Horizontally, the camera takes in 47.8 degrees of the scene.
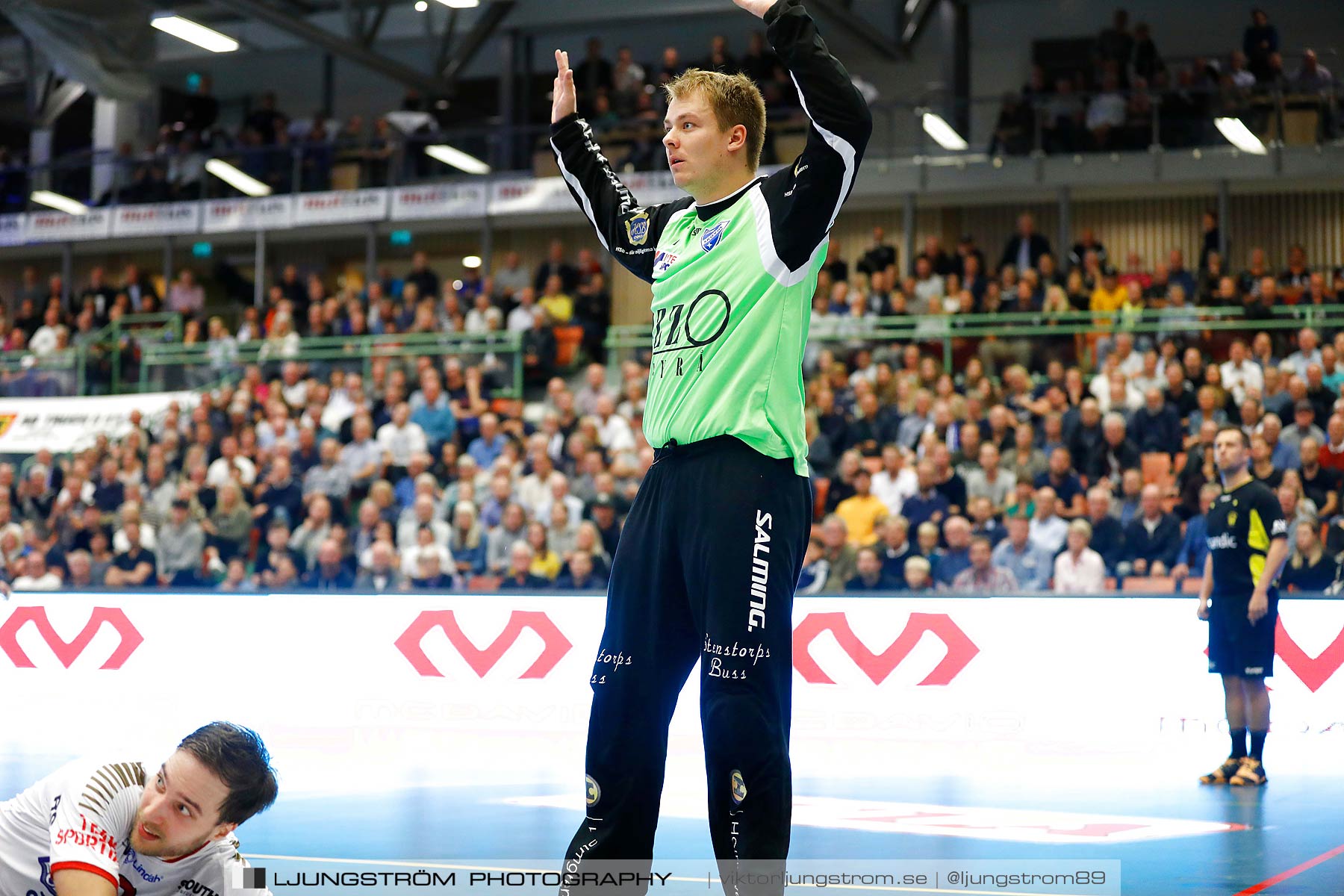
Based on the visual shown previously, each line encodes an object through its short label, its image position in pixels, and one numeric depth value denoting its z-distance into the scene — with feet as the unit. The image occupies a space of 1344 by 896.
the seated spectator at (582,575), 43.88
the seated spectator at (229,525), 53.31
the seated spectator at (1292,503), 41.11
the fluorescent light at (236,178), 88.28
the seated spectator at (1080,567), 41.63
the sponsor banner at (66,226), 91.66
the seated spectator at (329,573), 50.34
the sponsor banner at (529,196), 80.69
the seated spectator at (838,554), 42.60
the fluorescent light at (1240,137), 68.64
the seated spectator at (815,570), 43.06
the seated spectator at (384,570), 48.60
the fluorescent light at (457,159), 84.58
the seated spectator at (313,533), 51.83
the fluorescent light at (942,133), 75.72
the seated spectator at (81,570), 53.52
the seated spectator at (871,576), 41.73
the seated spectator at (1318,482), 42.96
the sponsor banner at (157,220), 89.04
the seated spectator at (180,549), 53.42
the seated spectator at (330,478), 55.98
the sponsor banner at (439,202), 83.15
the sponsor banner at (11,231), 94.32
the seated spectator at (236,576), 50.75
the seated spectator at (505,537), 48.60
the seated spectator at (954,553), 42.16
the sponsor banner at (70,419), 67.51
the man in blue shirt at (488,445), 55.62
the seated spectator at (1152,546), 42.86
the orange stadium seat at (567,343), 65.05
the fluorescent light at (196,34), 81.30
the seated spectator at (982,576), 41.57
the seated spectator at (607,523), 47.34
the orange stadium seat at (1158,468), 47.96
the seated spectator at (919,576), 41.73
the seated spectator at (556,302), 70.56
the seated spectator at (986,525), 44.24
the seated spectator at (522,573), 45.80
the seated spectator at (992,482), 46.44
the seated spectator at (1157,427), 48.60
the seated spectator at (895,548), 42.68
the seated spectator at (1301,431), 45.52
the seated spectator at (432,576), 46.65
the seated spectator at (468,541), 49.16
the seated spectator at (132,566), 52.80
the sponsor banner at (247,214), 87.04
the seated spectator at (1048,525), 43.21
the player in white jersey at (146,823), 11.18
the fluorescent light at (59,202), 93.09
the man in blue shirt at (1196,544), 39.42
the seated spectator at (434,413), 58.80
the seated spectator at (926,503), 45.57
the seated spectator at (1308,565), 39.52
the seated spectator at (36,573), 54.54
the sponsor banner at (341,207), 84.99
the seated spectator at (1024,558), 42.45
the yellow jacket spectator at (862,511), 47.19
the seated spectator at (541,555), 47.19
